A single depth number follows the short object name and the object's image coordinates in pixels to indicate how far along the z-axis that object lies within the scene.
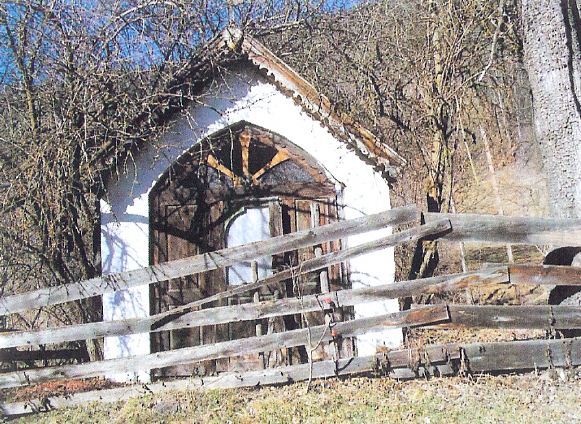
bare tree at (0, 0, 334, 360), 8.39
